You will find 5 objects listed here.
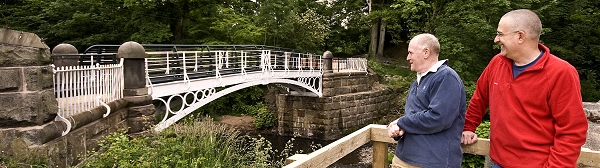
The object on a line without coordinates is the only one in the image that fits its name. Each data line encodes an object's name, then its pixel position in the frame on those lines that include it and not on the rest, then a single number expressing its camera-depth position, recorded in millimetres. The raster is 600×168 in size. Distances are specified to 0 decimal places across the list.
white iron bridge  6992
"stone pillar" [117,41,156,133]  5953
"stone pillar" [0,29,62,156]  3389
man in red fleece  1854
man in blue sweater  2245
